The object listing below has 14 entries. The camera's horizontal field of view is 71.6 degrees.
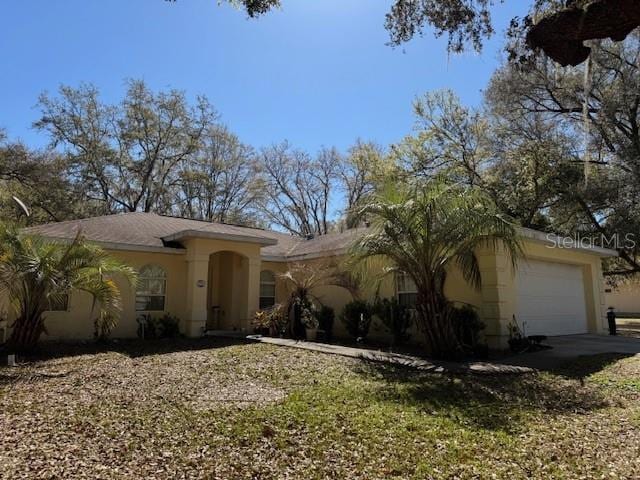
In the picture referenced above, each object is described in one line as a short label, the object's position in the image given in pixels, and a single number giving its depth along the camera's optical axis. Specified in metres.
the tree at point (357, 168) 33.62
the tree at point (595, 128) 17.58
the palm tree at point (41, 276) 9.42
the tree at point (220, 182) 32.66
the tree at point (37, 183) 23.03
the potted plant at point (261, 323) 14.10
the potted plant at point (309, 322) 13.41
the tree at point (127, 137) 28.19
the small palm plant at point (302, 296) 13.77
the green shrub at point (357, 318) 13.50
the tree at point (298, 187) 38.22
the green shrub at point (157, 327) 13.40
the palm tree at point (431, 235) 9.22
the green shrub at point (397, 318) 12.58
